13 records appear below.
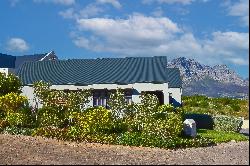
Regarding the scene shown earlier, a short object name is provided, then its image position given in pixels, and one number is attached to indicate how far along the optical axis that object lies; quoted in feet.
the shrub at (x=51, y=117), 96.68
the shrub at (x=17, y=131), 90.55
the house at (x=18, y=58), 194.99
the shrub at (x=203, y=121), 125.39
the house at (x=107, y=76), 127.13
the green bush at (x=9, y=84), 118.73
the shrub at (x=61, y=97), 103.55
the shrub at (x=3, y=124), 96.99
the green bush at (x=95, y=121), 87.10
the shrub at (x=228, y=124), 121.15
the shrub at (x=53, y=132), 85.07
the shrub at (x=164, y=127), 82.48
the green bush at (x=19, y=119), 98.68
